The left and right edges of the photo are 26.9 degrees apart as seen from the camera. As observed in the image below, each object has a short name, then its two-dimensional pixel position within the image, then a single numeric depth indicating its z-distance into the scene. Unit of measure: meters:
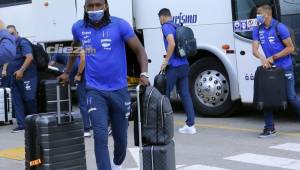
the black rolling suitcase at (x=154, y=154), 5.54
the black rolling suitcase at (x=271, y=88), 8.70
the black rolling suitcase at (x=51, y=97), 5.95
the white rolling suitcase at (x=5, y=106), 11.34
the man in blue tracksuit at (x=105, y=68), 5.82
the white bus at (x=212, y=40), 10.03
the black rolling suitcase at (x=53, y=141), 5.48
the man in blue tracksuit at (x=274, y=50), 8.74
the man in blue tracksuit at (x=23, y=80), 10.17
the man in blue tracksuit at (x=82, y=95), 9.20
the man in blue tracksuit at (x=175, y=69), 9.30
